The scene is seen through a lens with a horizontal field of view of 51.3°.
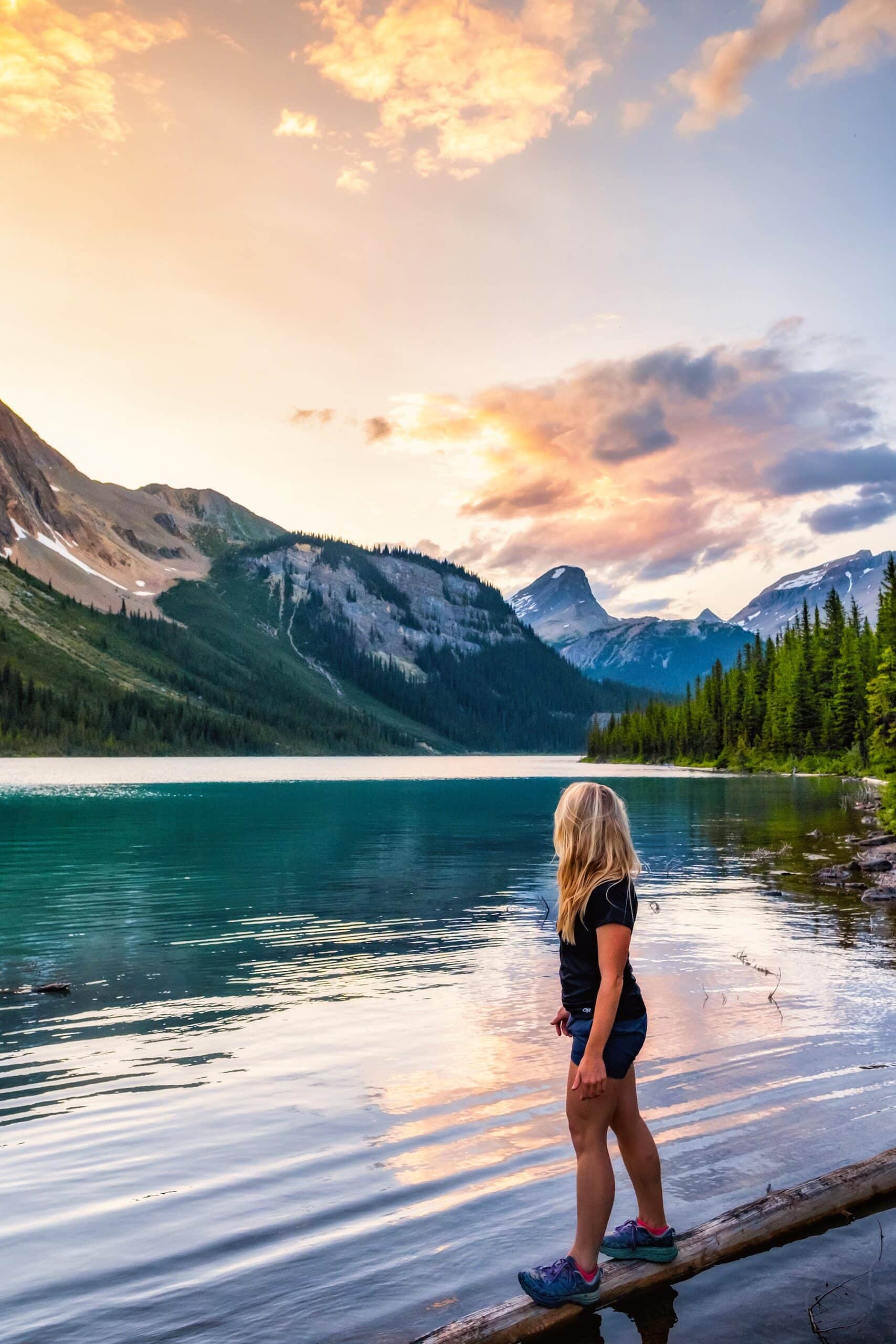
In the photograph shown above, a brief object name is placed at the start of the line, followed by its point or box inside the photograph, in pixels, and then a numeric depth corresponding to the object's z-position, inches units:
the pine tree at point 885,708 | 1733.5
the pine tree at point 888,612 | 3299.7
